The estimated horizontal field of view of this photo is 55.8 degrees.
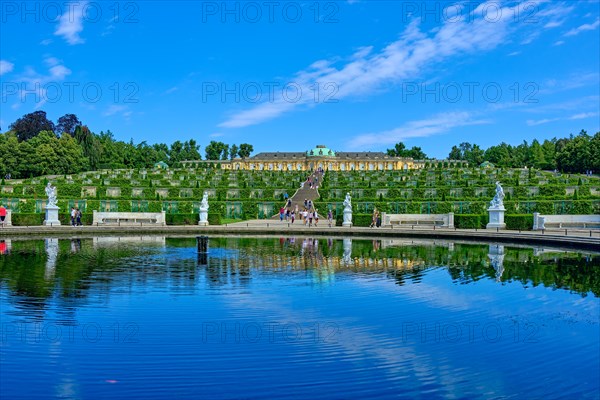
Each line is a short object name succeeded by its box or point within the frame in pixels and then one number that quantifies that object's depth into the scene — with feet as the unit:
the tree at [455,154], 552.00
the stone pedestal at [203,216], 130.31
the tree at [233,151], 554.46
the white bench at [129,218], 129.29
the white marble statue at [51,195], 125.08
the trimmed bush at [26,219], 123.24
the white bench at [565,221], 109.50
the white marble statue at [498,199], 115.25
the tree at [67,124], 445.78
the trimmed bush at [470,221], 115.03
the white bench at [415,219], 121.70
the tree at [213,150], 551.18
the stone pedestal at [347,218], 126.31
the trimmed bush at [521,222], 111.65
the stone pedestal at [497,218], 114.21
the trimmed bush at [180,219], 131.95
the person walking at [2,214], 119.74
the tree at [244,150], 551.18
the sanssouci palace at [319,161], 515.99
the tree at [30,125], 396.16
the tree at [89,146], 369.50
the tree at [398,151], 550.48
